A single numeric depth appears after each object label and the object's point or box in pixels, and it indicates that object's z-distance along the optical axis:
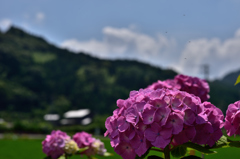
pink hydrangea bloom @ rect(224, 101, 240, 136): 2.12
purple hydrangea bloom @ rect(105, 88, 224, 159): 1.86
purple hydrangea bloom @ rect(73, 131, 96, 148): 3.43
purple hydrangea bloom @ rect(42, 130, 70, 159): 3.24
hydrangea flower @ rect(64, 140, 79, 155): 3.15
